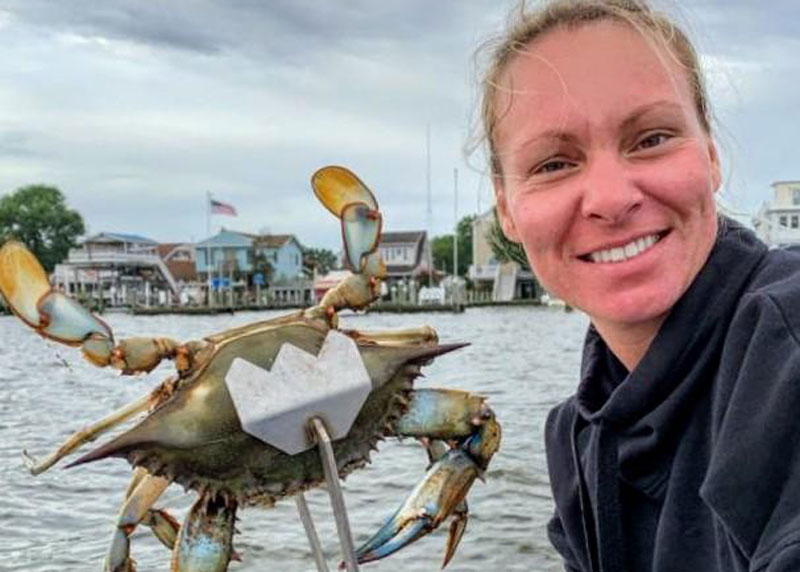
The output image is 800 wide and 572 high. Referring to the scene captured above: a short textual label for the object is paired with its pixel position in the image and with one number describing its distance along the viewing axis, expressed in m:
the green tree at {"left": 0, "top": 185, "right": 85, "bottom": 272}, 107.12
